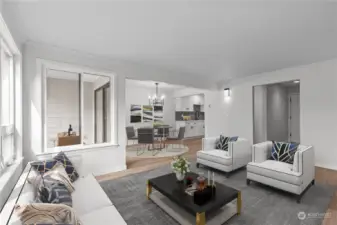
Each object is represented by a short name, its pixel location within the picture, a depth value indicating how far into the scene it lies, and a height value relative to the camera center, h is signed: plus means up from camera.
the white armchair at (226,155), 3.42 -0.91
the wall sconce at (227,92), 6.01 +0.71
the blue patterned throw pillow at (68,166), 2.35 -0.73
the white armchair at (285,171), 2.47 -0.91
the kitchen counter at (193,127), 8.99 -0.81
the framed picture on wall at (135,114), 7.43 -0.04
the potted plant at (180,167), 2.35 -0.75
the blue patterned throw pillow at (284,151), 2.92 -0.70
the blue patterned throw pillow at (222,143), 3.93 -0.73
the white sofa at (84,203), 1.28 -0.93
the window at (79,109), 3.88 +0.12
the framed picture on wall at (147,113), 7.82 -0.01
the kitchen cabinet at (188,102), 9.41 +0.60
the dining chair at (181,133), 6.47 -0.77
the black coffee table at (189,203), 1.84 -1.02
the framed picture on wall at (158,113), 8.23 -0.01
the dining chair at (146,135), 5.61 -0.74
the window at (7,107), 2.22 +0.10
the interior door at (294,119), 6.49 -0.28
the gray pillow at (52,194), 1.46 -0.71
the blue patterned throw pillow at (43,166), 2.10 -0.65
